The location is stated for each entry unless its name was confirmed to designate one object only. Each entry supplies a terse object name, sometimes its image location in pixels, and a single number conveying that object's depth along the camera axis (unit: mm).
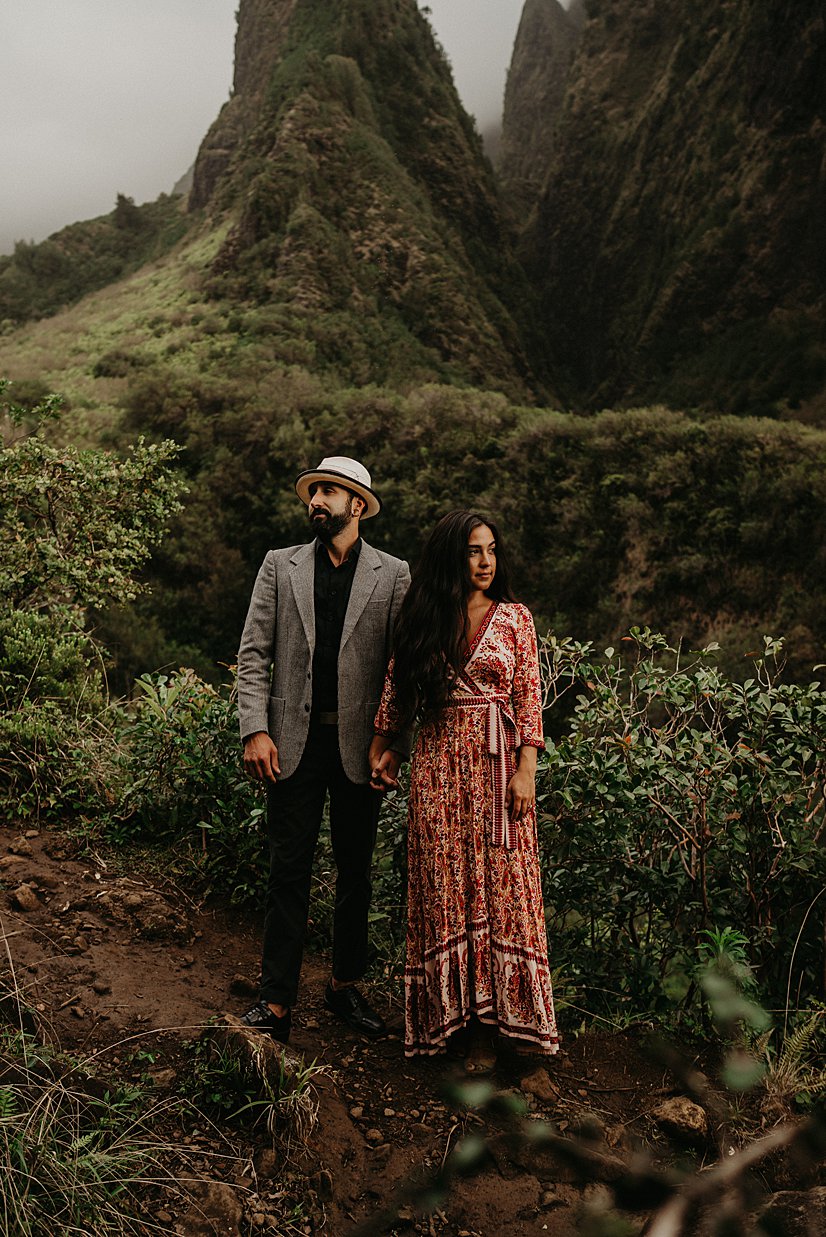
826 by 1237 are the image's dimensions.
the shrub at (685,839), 3498
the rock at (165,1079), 2473
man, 2922
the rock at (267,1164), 2252
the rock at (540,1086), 2781
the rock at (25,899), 3518
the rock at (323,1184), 2254
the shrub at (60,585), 4598
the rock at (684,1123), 2580
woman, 2818
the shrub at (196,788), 4082
